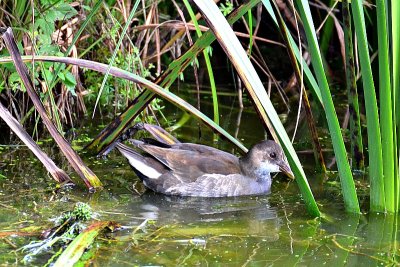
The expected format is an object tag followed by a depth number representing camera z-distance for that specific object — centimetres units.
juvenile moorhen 1244
